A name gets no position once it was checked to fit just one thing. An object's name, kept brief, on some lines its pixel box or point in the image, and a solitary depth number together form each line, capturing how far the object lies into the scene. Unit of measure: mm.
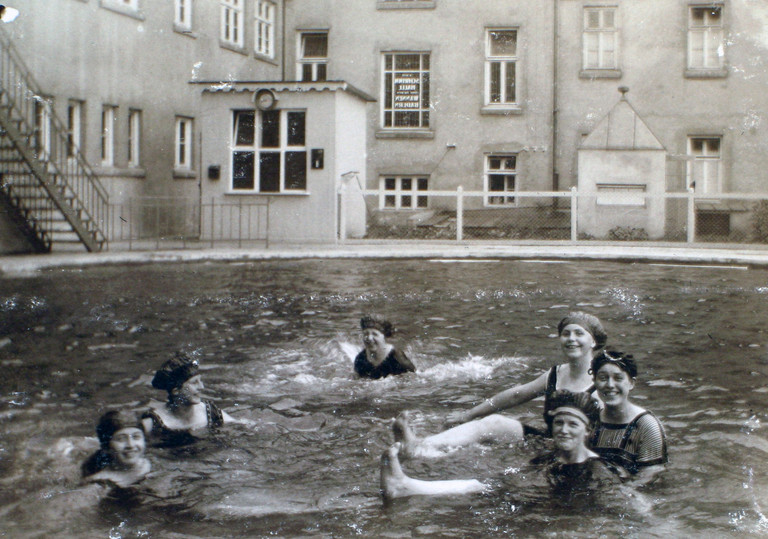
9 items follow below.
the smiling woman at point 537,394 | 6406
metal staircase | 18859
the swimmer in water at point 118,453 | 5711
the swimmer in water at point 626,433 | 5730
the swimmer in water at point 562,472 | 5559
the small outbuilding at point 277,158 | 24797
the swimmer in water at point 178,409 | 6586
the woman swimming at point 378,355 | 8562
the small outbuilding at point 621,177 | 24672
